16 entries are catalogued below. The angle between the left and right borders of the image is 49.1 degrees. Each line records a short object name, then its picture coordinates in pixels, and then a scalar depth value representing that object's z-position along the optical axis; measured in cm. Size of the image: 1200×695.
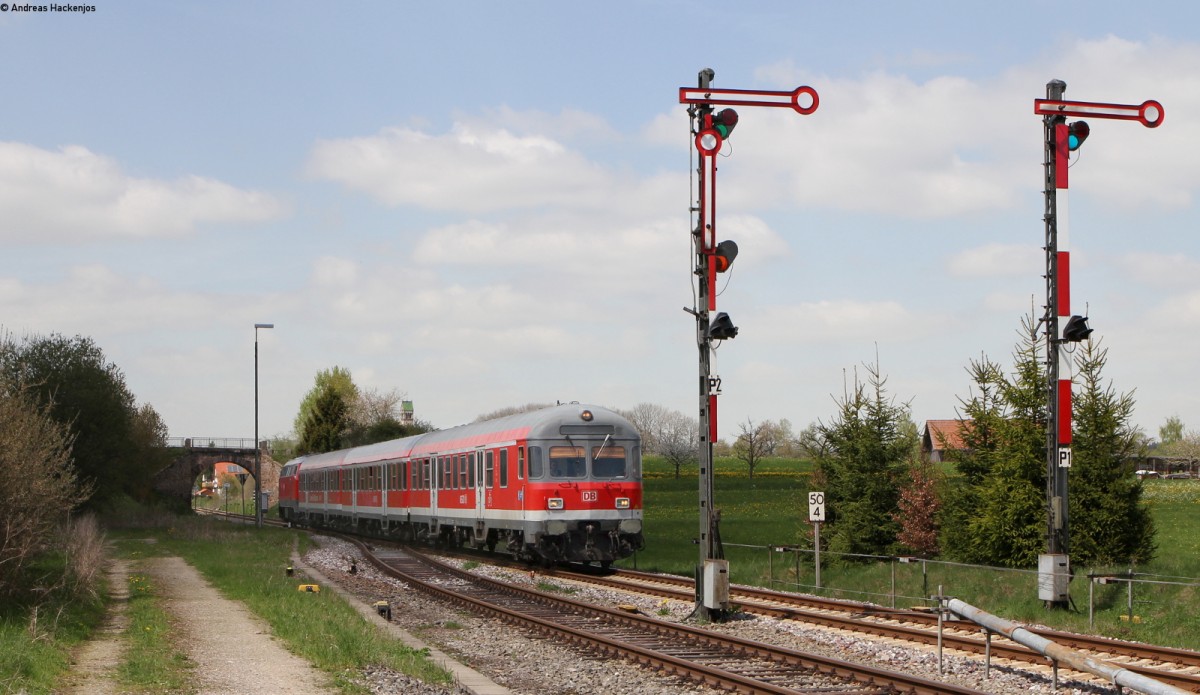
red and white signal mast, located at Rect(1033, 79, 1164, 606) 1809
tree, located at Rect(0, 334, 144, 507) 5081
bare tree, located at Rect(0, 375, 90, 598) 1695
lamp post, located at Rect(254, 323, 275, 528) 5676
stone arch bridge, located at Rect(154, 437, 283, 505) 9762
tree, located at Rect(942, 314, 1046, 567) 2238
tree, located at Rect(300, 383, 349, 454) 11150
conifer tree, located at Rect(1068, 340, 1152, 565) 2148
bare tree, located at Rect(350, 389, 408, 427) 13268
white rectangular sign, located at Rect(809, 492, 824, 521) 2262
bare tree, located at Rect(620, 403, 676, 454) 13784
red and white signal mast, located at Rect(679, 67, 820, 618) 1777
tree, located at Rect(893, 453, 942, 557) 2616
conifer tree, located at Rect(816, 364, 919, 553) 2712
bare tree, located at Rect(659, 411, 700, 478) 10825
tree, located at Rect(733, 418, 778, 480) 9499
